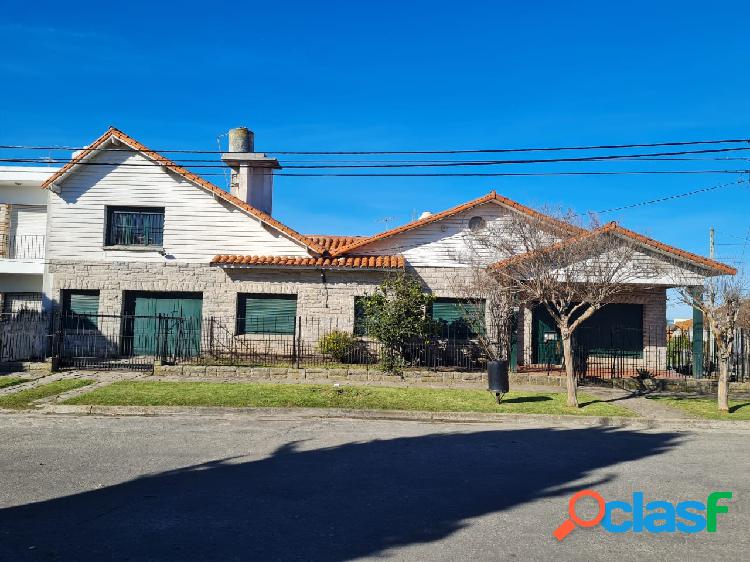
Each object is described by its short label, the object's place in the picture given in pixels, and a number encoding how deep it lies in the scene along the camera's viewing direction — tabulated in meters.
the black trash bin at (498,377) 13.28
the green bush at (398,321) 17.11
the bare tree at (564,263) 13.66
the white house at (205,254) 19.62
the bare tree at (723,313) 13.05
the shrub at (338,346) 18.47
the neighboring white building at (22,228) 21.14
